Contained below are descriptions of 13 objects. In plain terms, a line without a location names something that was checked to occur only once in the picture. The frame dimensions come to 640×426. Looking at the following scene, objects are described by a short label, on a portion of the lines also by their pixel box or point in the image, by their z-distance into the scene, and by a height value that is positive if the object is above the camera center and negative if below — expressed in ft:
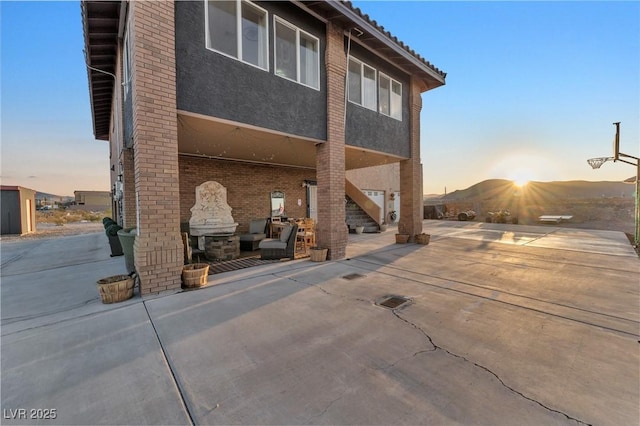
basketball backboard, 34.76 +7.89
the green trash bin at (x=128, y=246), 17.14 -2.72
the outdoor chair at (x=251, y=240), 29.41 -4.01
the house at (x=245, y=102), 14.57 +8.24
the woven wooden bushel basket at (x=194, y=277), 15.76 -4.42
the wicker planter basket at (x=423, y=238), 32.12 -4.37
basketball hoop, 44.46 +7.29
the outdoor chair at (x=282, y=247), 23.93 -3.91
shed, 48.99 -0.32
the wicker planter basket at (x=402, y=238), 32.83 -4.43
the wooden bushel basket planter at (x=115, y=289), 13.58 -4.43
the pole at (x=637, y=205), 31.96 -0.49
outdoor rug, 21.01 -5.23
